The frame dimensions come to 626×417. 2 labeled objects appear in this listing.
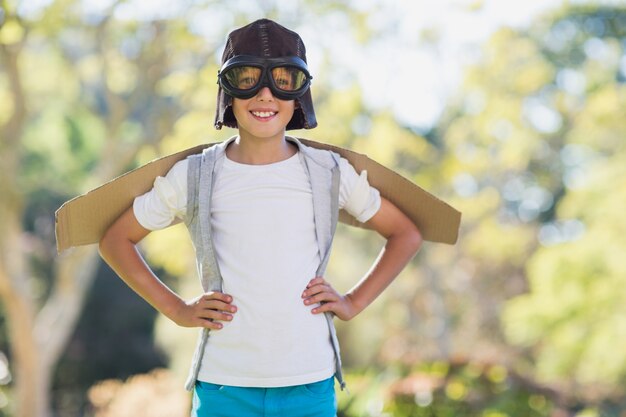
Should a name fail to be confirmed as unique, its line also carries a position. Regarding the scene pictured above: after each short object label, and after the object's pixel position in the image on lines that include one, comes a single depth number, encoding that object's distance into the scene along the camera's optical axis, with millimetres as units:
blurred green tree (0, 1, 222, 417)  9312
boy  2328
